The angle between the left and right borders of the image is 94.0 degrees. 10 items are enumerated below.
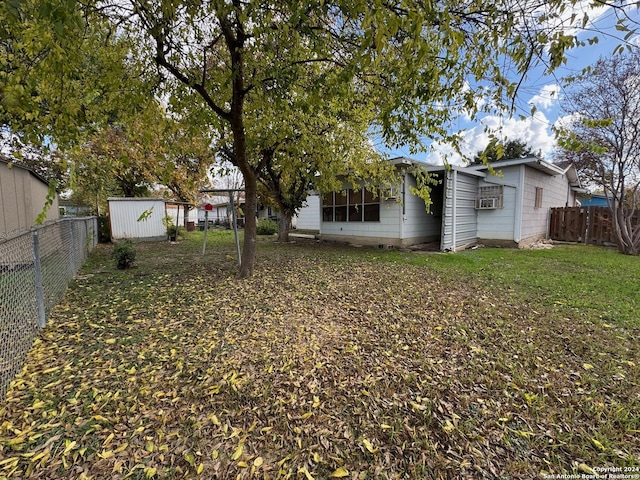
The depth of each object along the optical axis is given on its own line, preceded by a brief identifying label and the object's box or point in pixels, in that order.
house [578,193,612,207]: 17.51
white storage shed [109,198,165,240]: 11.76
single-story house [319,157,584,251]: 9.20
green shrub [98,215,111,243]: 11.42
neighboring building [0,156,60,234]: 5.62
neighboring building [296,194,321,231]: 17.45
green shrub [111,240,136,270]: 6.20
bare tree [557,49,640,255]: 7.79
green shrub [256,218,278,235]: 15.95
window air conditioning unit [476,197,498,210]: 10.02
